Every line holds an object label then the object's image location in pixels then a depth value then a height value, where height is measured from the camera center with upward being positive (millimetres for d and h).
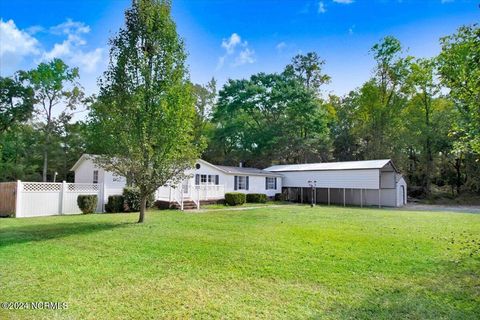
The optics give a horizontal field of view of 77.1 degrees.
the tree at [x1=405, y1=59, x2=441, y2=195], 31953 +7192
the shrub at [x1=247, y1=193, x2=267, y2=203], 25462 -1406
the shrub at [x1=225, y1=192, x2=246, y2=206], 22469 -1303
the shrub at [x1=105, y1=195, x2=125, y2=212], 16703 -1341
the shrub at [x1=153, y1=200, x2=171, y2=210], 18519 -1505
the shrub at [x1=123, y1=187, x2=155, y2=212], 17141 -1028
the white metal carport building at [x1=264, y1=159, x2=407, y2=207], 24469 -11
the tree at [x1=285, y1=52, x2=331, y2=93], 41781 +15697
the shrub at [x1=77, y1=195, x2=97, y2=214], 15781 -1232
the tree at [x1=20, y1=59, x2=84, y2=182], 28969 +9000
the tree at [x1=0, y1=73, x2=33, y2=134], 27469 +7139
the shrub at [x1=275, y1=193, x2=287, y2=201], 28734 -1470
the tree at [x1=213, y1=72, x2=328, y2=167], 36469 +7518
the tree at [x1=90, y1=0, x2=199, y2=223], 10781 +2740
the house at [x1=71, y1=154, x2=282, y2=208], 18481 -99
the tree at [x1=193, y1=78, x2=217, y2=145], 41062 +10780
